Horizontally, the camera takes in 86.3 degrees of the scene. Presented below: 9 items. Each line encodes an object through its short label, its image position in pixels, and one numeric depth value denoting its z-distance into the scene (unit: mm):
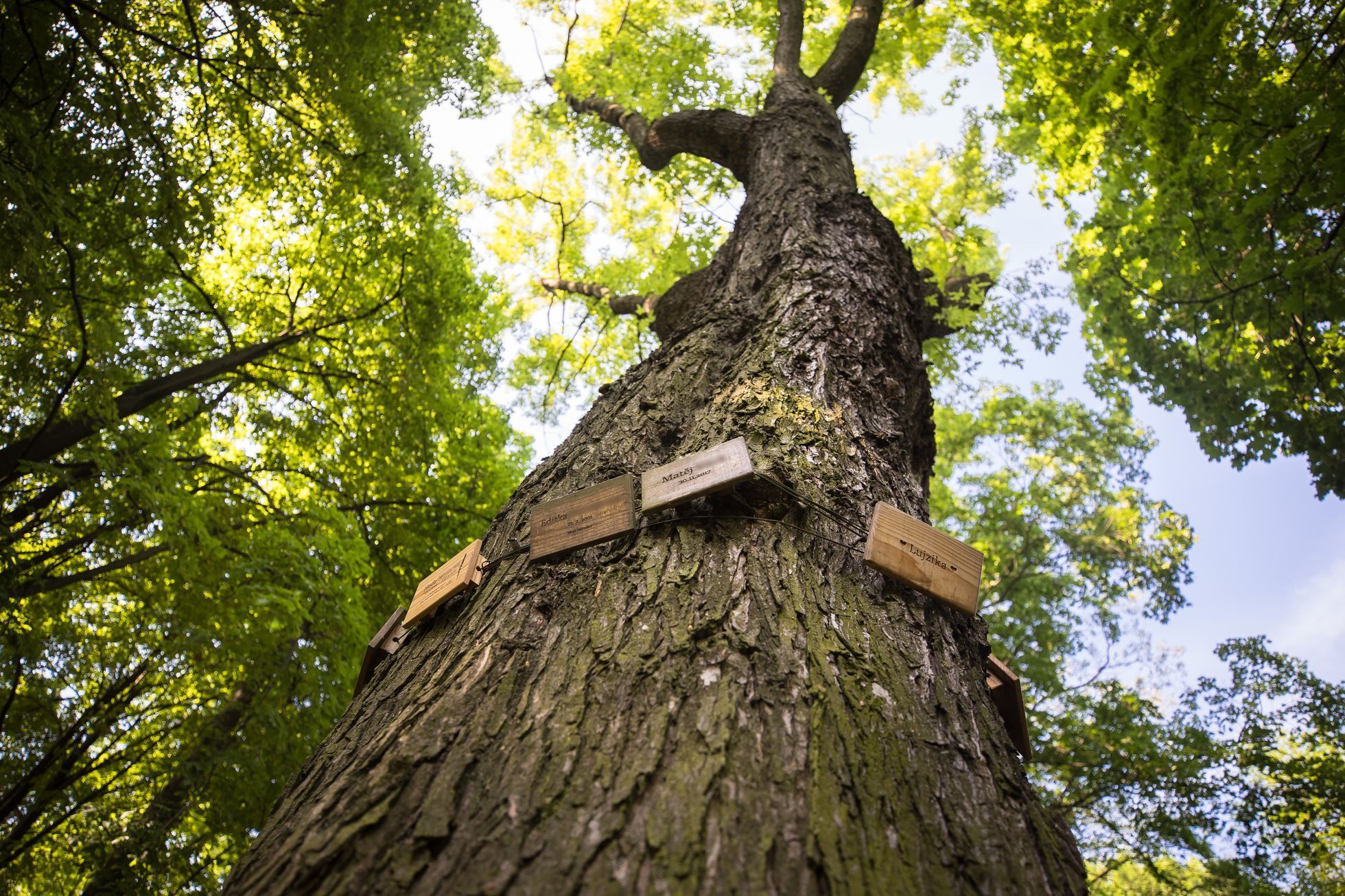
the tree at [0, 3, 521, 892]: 3797
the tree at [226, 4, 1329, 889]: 1027
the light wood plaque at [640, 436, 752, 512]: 1654
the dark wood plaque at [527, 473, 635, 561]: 1732
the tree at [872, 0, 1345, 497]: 3891
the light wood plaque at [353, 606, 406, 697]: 1991
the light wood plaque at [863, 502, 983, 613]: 1631
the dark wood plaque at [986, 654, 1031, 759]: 1809
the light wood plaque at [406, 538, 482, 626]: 1786
